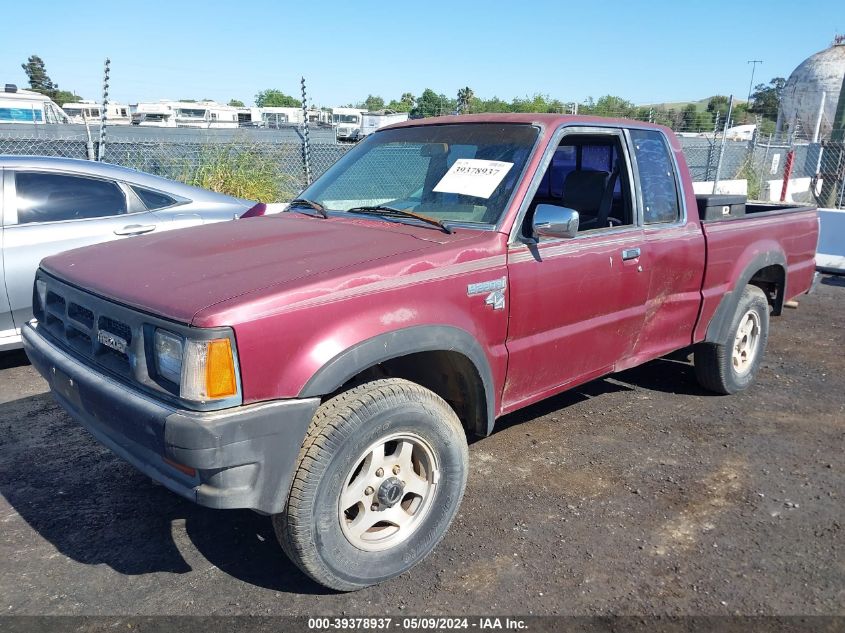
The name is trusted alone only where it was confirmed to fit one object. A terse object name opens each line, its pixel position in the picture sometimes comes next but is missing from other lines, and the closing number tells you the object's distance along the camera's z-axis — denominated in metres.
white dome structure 31.48
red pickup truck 2.38
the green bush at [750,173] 15.34
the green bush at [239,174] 9.98
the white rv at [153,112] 31.12
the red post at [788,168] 13.27
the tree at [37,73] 85.81
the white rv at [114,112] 31.70
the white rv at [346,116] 34.94
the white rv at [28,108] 22.19
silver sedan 4.91
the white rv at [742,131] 33.17
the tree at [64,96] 78.28
